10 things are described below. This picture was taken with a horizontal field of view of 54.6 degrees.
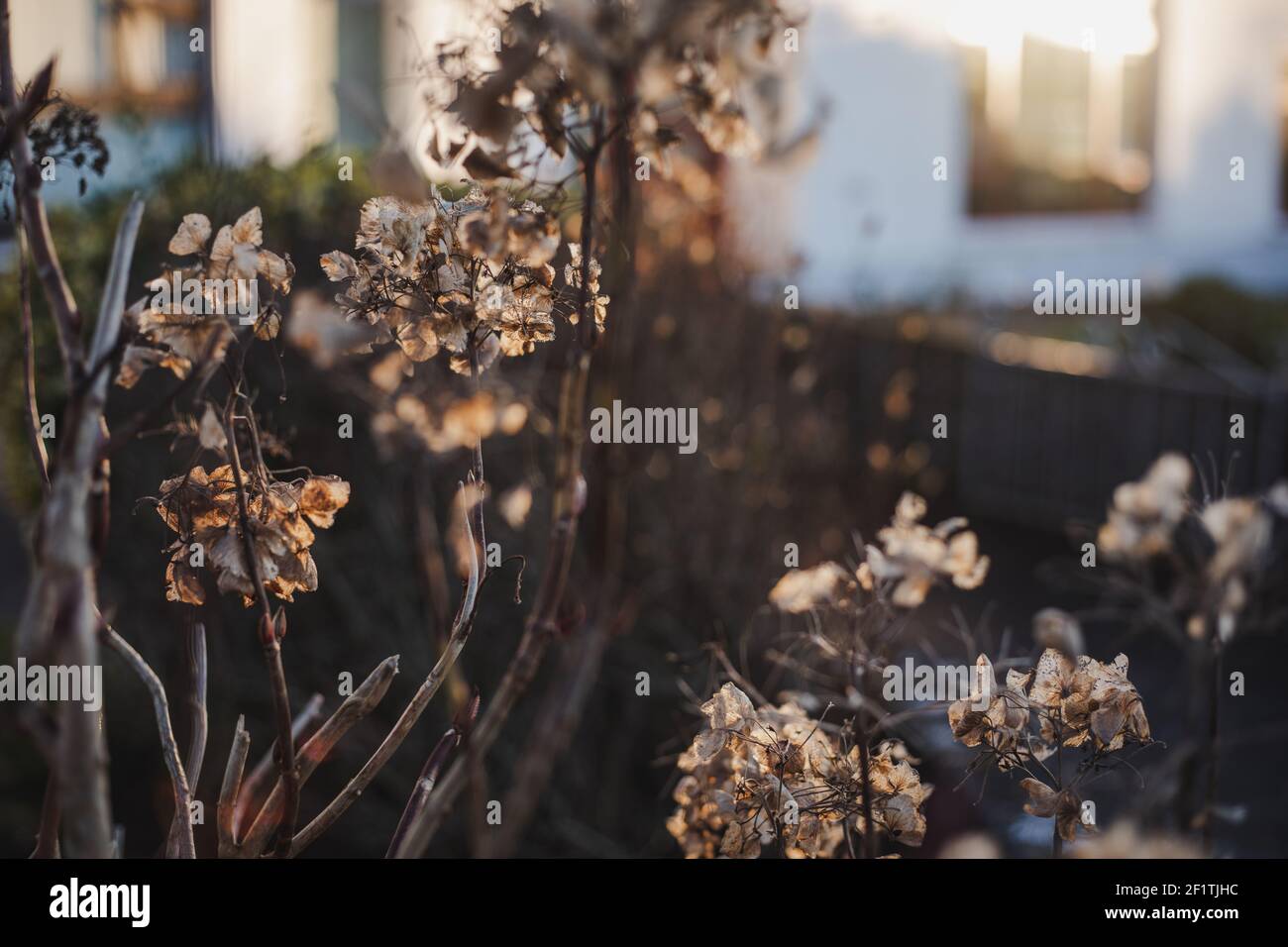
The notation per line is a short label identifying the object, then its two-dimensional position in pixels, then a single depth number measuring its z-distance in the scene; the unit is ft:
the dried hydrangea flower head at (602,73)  3.50
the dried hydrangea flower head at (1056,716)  3.68
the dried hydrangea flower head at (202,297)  3.26
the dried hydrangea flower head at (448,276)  3.49
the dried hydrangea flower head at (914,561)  4.42
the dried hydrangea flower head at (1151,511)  6.07
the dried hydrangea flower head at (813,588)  4.46
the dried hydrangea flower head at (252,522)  3.43
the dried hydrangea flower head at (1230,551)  5.31
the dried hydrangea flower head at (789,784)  3.84
